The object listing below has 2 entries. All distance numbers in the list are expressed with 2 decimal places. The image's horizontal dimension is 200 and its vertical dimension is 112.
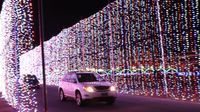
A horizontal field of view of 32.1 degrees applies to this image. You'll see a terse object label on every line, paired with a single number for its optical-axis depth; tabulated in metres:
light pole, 8.68
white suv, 15.94
